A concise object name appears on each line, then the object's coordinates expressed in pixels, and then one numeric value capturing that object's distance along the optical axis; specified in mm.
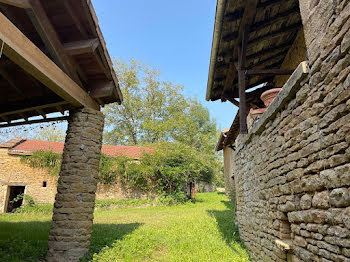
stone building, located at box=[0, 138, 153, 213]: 13412
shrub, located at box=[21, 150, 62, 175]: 14047
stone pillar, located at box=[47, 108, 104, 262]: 4438
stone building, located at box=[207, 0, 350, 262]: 1759
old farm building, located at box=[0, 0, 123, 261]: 3992
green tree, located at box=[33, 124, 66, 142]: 26875
